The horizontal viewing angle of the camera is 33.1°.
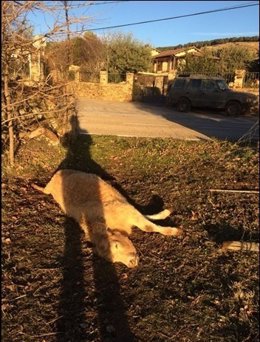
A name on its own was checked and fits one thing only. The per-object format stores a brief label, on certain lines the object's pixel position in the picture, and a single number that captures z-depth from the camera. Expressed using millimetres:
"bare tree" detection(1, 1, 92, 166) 5977
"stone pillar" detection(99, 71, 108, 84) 30625
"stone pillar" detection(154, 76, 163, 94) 30447
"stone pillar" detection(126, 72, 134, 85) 30341
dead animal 5059
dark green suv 21984
